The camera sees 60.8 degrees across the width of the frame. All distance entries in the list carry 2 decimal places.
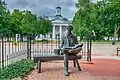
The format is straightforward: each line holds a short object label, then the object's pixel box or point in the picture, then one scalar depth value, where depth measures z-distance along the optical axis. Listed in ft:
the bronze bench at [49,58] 11.86
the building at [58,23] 128.03
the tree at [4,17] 62.45
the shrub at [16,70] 10.27
